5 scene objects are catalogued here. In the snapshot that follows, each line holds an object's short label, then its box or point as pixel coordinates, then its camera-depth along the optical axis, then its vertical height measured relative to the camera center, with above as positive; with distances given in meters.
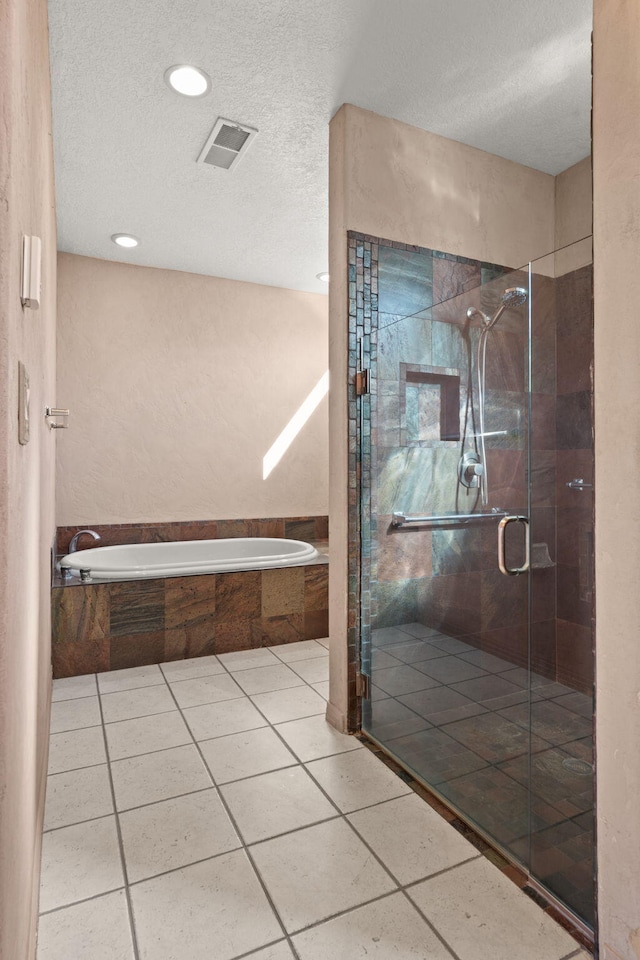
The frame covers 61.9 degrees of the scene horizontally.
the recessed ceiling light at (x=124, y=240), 3.48 +1.57
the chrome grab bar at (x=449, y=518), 1.65 -0.15
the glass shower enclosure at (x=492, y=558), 1.40 -0.26
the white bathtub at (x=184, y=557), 3.06 -0.55
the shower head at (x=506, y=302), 1.56 +0.52
